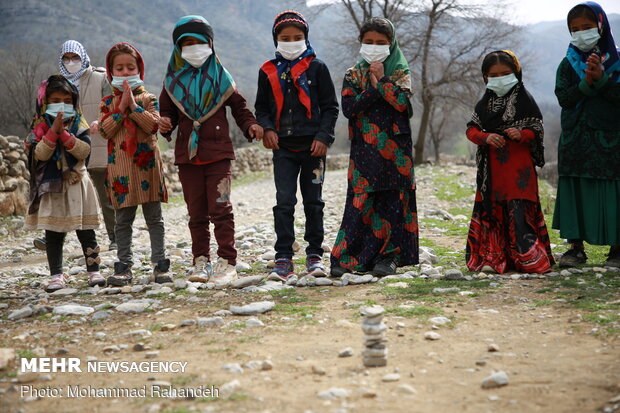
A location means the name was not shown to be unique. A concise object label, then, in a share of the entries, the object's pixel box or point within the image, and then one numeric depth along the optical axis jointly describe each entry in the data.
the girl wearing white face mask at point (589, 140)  5.20
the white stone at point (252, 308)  3.86
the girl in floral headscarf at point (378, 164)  4.96
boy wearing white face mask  5.01
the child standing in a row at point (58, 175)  5.09
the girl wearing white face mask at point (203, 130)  4.95
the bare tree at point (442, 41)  27.34
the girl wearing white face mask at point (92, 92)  6.59
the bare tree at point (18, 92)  27.91
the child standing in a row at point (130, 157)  5.02
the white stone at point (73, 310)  4.01
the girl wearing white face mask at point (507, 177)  5.11
